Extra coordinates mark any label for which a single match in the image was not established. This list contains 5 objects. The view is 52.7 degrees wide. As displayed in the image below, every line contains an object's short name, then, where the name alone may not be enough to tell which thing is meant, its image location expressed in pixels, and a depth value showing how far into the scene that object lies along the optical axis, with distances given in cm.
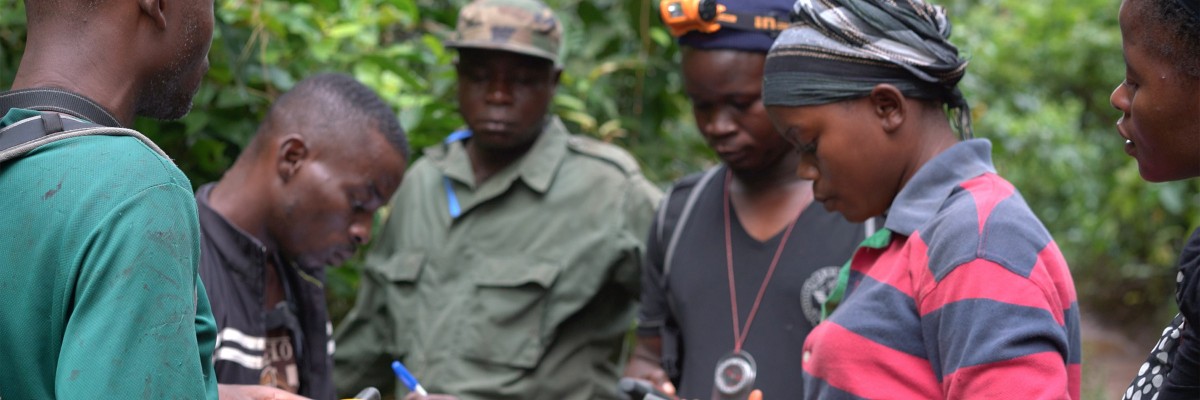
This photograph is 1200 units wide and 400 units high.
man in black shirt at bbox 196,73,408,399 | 280
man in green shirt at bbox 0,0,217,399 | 152
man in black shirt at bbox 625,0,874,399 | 293
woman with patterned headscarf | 190
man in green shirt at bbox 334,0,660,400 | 357
